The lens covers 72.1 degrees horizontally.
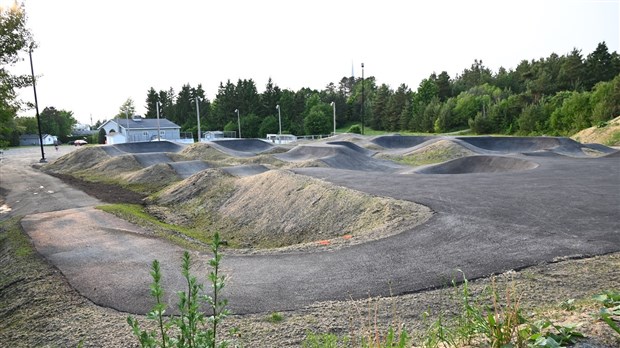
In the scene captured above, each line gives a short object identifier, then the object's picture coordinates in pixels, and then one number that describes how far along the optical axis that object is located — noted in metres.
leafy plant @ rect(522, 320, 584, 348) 3.18
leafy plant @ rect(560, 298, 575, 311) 4.99
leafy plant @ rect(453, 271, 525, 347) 3.31
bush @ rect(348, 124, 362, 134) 67.69
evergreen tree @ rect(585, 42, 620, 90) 63.81
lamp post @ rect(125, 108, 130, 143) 66.66
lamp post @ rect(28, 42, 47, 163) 37.69
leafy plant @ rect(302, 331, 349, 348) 4.16
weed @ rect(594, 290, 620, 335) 3.49
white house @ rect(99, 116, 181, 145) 67.62
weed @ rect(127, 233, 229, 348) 2.63
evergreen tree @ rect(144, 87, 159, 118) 91.69
